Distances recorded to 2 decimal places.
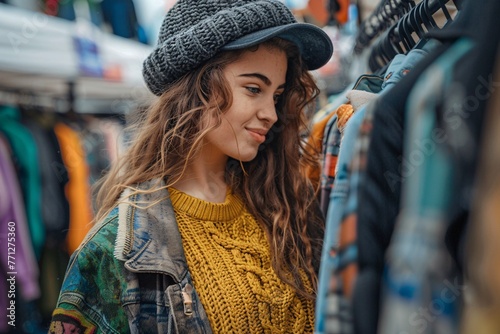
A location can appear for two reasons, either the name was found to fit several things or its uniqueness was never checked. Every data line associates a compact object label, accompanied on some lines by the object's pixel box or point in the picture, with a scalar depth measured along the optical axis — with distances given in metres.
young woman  0.95
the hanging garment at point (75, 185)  2.20
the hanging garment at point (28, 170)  2.04
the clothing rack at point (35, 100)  2.17
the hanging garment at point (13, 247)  1.93
